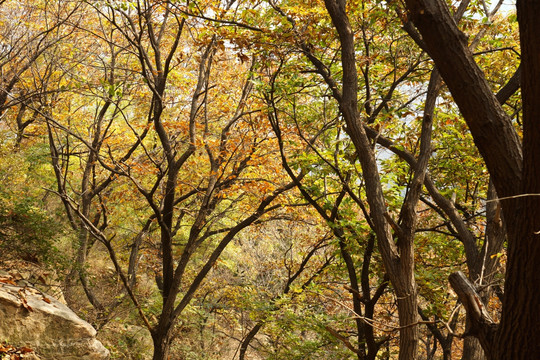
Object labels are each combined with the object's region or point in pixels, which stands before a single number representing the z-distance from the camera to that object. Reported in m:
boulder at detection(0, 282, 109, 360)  5.75
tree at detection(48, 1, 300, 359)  7.34
